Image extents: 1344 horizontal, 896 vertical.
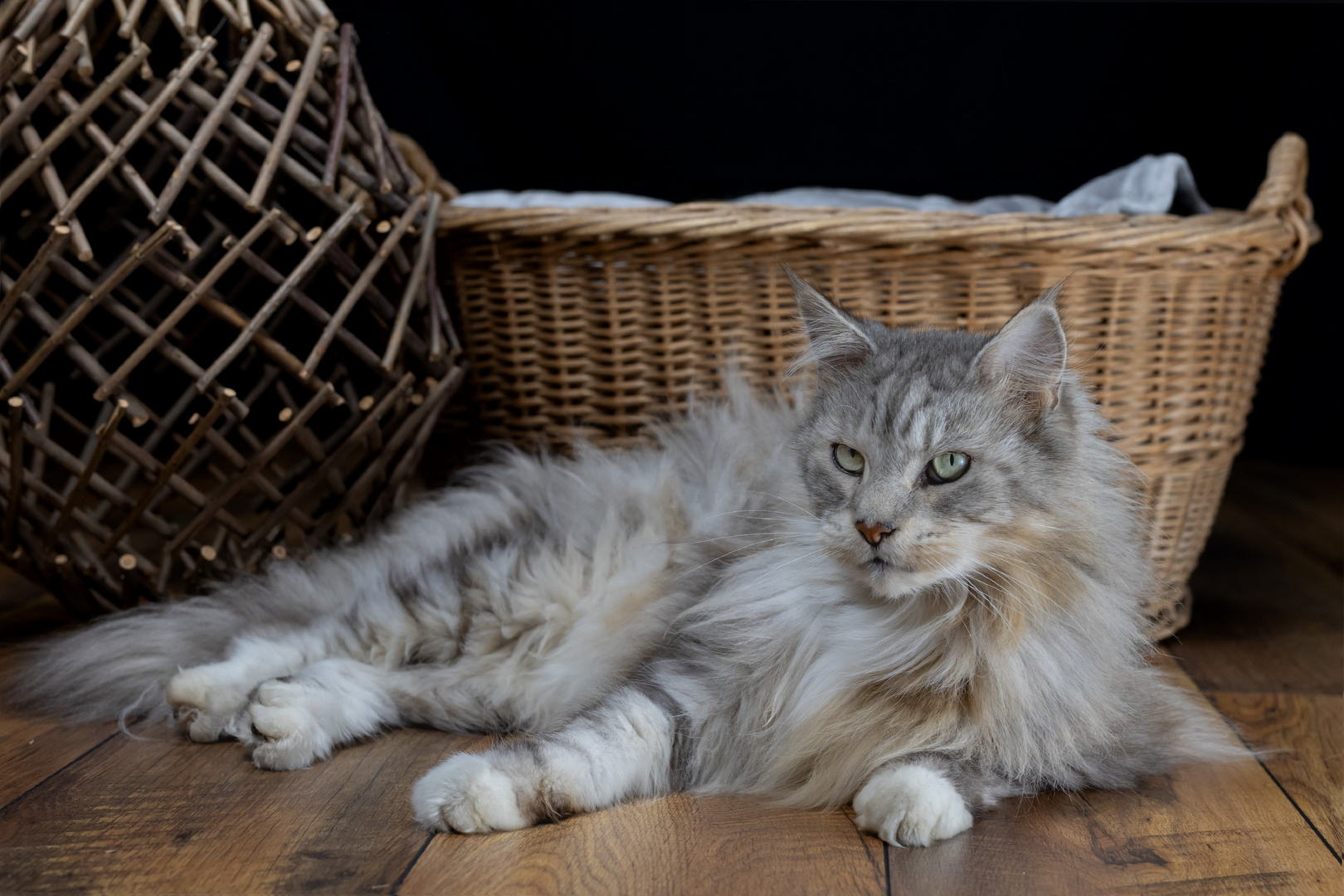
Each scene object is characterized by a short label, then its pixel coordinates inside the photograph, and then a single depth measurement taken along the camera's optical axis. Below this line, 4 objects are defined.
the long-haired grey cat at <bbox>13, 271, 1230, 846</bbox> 1.23
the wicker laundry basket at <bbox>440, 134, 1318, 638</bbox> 1.80
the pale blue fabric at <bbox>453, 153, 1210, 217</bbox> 2.12
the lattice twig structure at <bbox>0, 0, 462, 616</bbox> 1.51
